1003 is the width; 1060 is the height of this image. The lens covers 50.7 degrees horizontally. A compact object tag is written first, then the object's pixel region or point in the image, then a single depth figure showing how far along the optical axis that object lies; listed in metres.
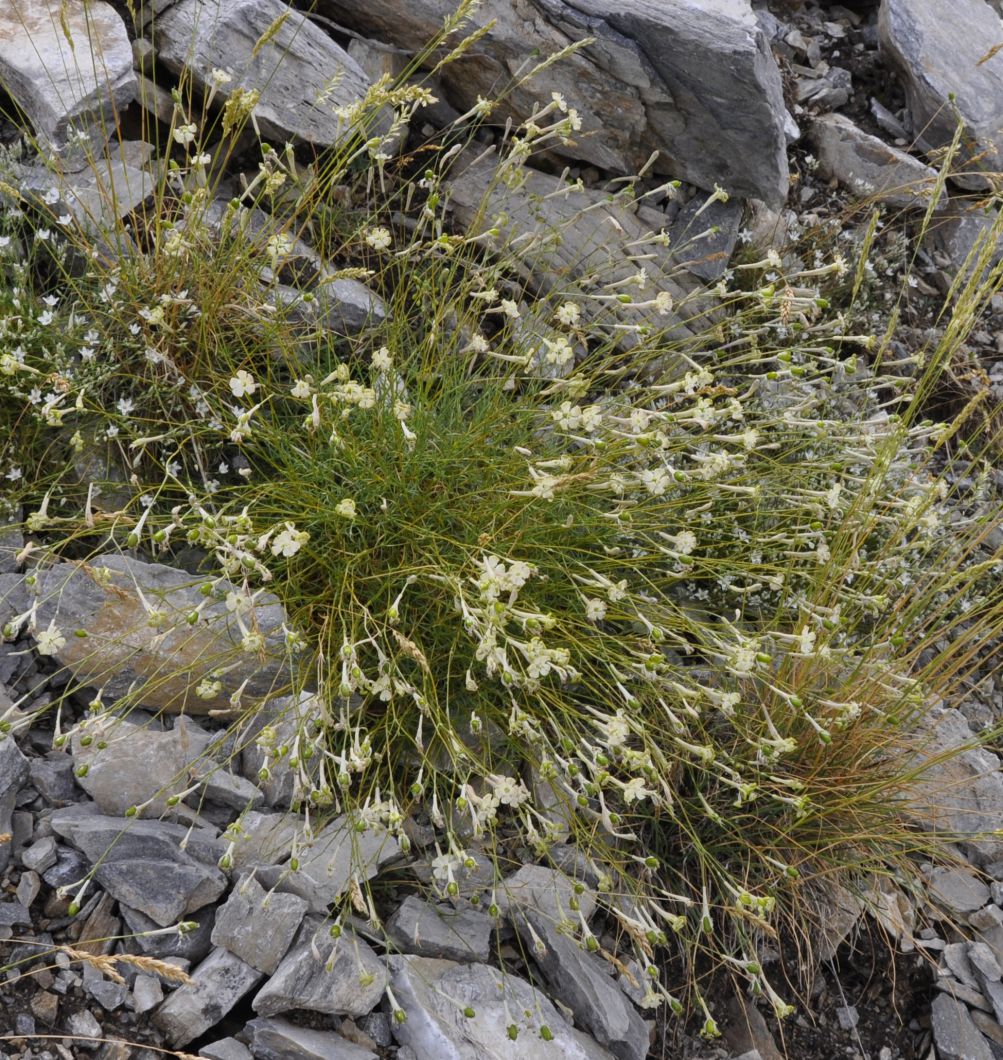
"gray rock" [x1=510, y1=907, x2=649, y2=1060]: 2.89
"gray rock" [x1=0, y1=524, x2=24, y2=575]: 3.21
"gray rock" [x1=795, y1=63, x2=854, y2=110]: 5.59
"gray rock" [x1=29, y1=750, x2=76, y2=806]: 2.86
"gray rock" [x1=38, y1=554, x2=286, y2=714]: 3.04
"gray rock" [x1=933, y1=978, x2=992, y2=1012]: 3.49
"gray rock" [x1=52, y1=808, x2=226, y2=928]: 2.67
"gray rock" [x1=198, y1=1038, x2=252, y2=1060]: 2.48
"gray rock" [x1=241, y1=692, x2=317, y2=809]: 2.95
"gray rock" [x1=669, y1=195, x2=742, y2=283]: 4.74
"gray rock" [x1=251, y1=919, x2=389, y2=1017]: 2.56
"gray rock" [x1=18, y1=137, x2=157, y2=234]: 3.66
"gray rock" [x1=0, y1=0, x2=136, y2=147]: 3.81
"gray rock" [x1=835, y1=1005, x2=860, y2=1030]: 3.44
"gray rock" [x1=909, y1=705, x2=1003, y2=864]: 3.58
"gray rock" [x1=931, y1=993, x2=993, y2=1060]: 3.36
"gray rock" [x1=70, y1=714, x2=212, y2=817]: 2.86
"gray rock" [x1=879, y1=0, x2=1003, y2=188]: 5.39
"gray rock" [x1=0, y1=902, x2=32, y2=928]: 2.58
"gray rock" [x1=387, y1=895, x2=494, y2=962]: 2.87
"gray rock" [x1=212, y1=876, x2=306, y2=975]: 2.64
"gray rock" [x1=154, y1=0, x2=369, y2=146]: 4.11
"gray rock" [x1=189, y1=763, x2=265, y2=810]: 2.93
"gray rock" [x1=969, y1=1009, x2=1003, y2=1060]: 3.44
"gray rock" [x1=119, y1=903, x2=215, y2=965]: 2.65
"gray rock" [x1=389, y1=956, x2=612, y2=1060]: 2.65
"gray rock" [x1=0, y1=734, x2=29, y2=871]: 2.74
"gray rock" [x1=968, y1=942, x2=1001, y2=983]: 3.51
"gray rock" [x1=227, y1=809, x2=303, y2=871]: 2.82
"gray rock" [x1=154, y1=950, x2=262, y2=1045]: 2.53
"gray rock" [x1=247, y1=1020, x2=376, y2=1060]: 2.53
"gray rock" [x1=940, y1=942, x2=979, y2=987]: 3.54
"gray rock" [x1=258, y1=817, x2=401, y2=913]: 2.75
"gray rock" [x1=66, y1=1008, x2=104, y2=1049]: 2.47
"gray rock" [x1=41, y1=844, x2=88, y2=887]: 2.69
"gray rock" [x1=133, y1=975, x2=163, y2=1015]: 2.54
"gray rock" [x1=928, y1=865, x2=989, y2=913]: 3.67
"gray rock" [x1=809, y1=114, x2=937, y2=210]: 5.32
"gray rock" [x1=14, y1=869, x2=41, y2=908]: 2.64
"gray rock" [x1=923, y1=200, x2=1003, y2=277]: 5.38
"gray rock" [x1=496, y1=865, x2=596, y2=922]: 3.02
